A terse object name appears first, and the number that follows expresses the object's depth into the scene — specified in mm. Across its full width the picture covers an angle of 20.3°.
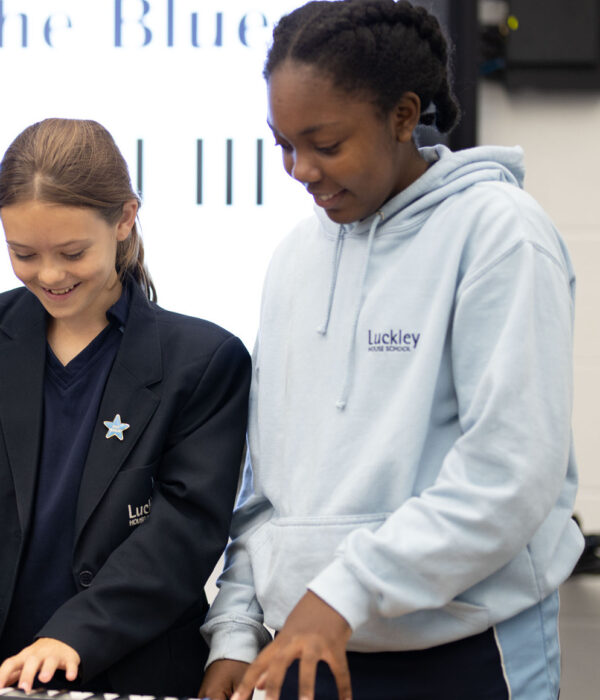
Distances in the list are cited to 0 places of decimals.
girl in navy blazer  2388
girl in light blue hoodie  2099
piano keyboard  2074
